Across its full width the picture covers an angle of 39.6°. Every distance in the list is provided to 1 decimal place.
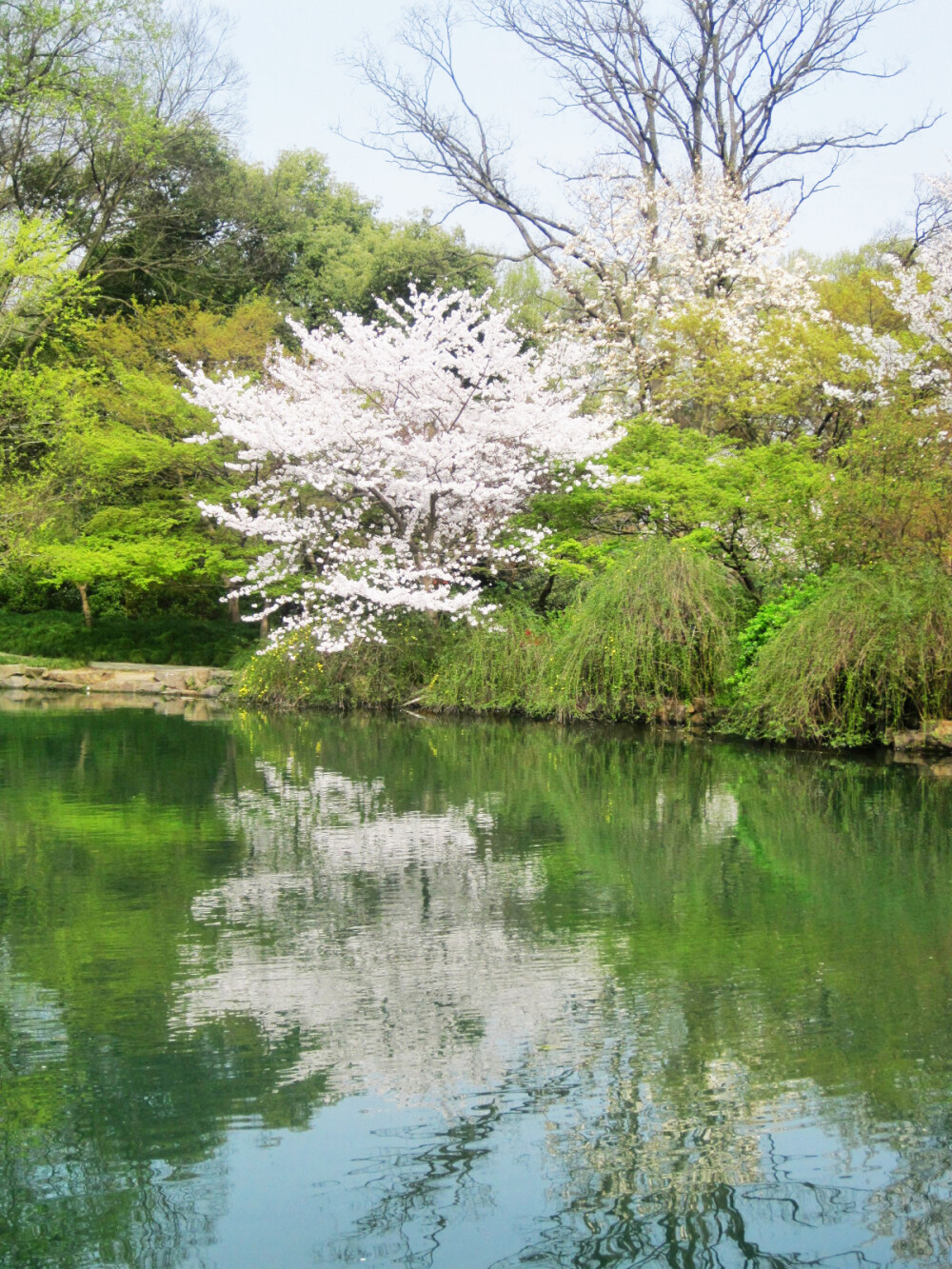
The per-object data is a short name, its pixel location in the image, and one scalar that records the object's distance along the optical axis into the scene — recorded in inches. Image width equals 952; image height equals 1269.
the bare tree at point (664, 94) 940.0
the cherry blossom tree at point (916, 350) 593.3
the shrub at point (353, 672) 700.7
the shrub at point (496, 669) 647.1
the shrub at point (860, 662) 476.1
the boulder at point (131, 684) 812.0
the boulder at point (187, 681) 800.3
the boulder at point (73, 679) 840.3
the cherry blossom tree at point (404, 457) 672.4
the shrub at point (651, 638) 571.5
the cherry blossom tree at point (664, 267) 872.3
